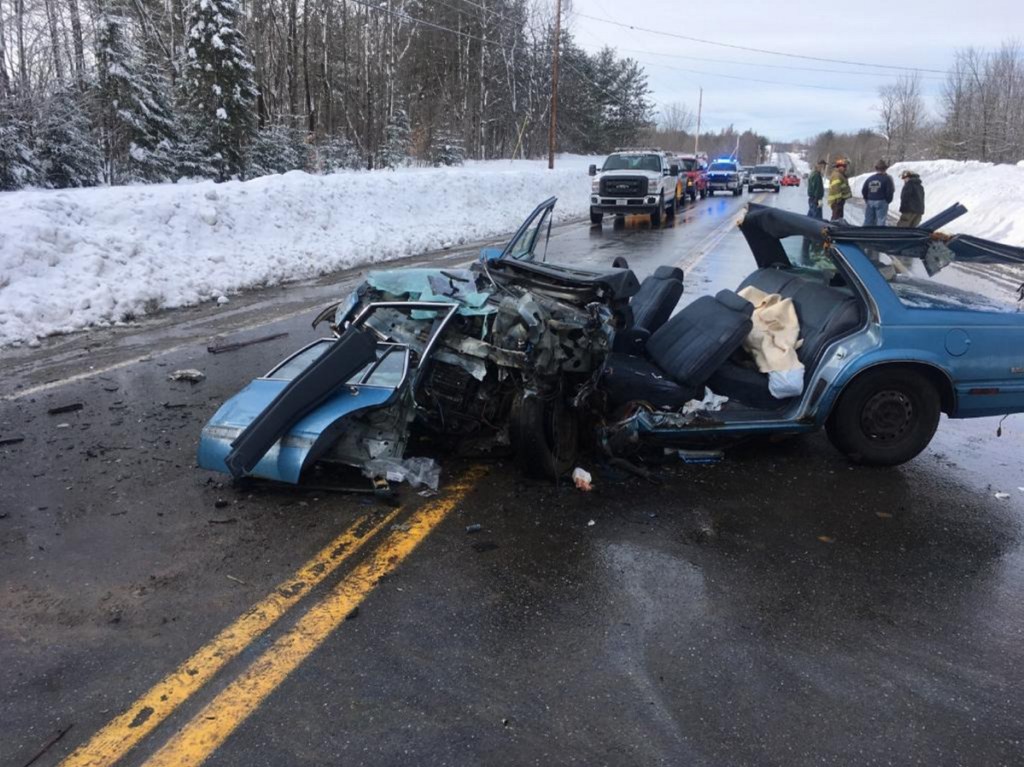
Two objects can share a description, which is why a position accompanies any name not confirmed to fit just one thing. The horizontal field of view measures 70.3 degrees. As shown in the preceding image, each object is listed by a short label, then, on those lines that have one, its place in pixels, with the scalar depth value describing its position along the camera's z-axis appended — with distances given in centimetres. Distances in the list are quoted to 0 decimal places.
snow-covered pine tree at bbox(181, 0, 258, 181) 2394
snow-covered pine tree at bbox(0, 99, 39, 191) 1656
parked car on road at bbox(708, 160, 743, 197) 4272
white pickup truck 2320
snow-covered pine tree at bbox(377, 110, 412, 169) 3519
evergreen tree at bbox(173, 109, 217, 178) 2302
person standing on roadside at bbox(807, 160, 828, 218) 2299
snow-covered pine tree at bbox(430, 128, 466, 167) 3747
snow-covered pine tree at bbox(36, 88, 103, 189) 1803
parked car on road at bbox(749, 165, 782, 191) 4725
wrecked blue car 430
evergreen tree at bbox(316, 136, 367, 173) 3153
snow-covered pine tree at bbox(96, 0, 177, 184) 2102
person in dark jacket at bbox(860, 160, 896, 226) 1758
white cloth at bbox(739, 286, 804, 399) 485
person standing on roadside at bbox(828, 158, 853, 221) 2019
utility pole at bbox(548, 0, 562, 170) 3497
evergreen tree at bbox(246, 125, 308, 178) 2644
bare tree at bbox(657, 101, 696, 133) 11842
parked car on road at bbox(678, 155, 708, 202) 3346
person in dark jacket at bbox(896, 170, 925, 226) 1681
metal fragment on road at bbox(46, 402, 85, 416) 555
